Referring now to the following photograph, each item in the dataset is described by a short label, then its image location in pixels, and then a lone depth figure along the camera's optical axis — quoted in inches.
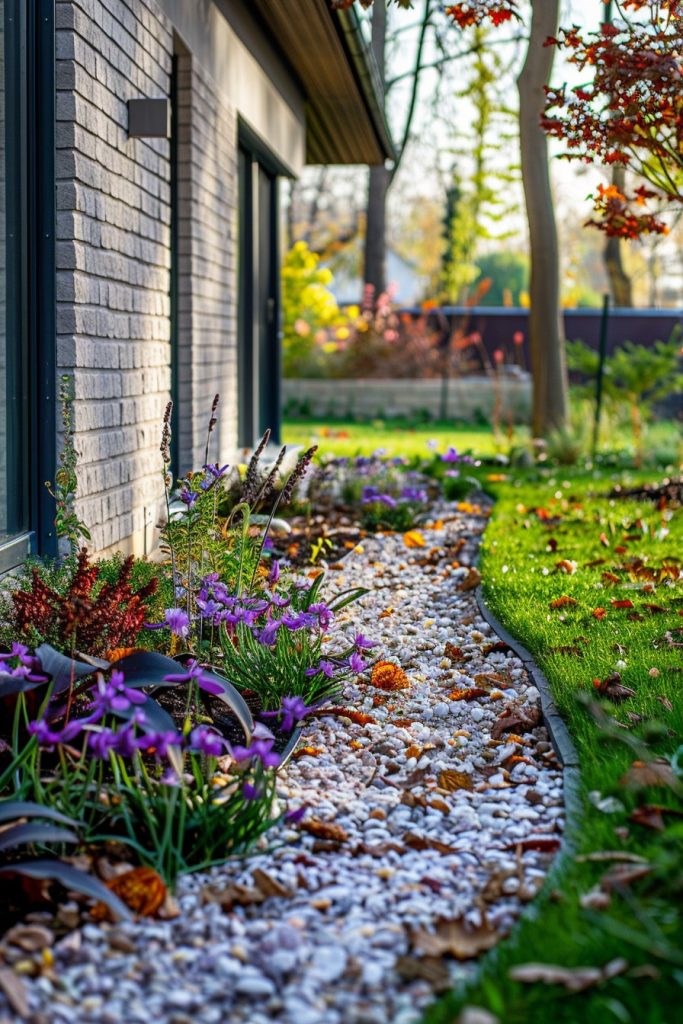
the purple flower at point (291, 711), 117.2
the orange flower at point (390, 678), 158.6
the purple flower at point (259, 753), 106.3
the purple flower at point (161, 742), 102.7
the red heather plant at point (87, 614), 129.8
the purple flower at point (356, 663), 144.9
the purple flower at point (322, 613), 148.0
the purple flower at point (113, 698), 101.9
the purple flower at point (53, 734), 102.8
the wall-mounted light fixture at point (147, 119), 204.8
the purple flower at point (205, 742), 104.0
